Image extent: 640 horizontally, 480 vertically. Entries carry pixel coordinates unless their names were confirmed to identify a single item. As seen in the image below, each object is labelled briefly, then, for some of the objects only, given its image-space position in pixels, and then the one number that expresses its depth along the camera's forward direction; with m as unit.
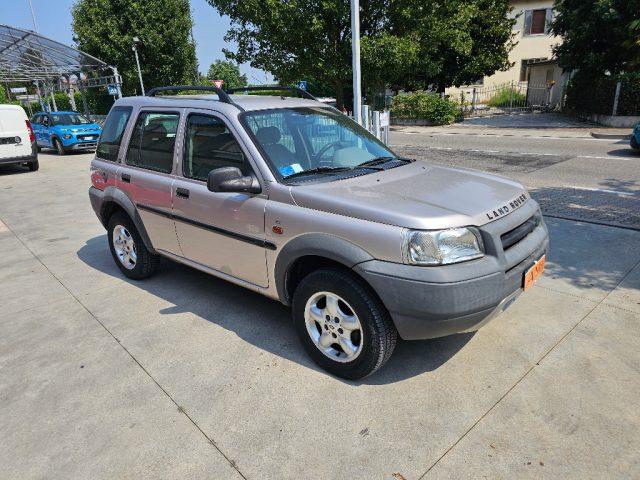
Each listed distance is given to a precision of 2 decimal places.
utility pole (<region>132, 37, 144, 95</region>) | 27.43
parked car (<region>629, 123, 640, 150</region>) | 10.74
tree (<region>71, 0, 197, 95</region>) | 28.25
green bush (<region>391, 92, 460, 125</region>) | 22.22
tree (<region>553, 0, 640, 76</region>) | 16.66
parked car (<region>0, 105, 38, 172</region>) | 12.69
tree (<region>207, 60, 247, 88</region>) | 62.56
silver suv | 2.61
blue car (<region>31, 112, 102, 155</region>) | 17.25
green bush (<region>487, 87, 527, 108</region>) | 27.80
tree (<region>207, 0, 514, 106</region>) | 15.21
